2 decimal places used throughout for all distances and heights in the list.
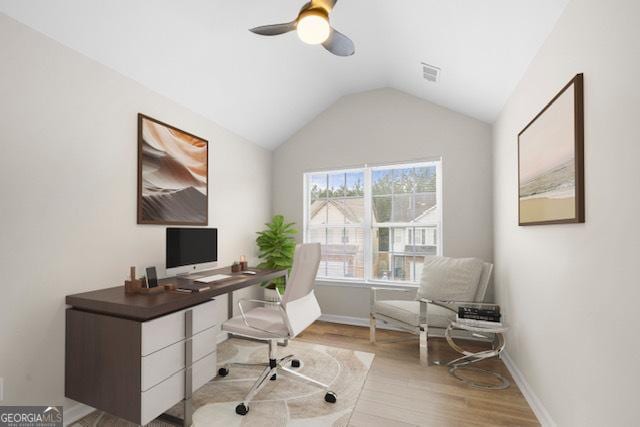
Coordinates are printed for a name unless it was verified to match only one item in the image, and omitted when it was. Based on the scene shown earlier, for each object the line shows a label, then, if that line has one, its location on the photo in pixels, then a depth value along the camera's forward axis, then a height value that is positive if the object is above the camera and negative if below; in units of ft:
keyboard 8.31 -1.79
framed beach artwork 4.87 +1.16
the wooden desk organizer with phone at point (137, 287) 6.80 -1.63
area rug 6.45 -4.51
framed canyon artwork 8.29 +1.39
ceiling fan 5.55 +3.96
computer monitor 8.14 -0.88
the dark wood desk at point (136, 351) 5.52 -2.73
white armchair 9.09 -2.66
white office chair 6.81 -2.58
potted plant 12.39 -1.32
